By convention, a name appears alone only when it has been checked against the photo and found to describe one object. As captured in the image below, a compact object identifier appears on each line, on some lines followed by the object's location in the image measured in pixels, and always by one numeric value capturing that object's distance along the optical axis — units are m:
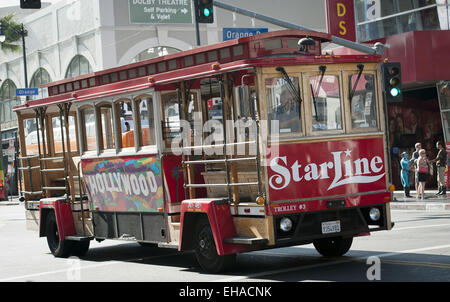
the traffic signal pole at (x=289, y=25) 21.70
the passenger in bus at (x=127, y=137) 13.63
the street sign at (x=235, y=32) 27.03
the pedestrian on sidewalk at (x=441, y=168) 26.30
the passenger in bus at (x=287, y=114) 11.15
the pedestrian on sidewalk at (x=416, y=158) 25.98
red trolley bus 11.05
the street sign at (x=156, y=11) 44.69
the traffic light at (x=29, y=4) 20.86
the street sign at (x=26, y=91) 40.09
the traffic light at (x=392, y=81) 18.94
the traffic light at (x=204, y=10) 21.72
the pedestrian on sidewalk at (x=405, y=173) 26.62
